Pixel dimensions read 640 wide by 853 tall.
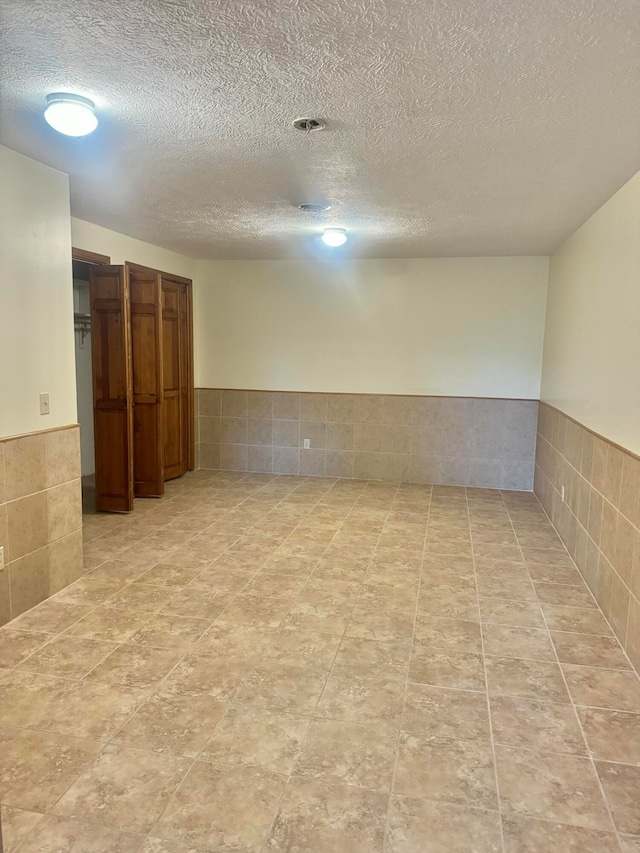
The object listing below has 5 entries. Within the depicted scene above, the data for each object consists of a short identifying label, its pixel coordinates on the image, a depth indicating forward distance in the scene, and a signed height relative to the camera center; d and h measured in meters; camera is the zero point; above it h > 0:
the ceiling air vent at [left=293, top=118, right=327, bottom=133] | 2.34 +0.99
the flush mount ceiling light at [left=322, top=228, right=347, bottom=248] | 4.49 +1.00
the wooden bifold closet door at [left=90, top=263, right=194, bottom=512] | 4.55 -0.21
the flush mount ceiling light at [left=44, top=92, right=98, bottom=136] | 2.14 +0.93
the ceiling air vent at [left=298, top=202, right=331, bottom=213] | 3.75 +1.03
